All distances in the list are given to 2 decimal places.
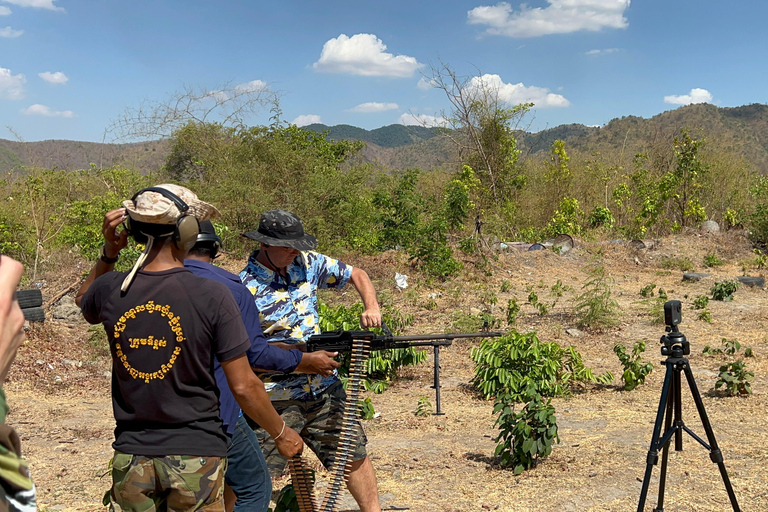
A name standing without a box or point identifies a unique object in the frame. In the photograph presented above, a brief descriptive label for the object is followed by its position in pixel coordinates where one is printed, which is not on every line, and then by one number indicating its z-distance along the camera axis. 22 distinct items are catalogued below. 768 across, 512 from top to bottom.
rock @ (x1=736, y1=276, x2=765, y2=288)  12.56
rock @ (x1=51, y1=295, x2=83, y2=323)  9.73
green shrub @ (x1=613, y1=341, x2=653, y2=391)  6.78
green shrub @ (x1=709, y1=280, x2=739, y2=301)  11.31
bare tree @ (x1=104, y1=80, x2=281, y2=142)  16.33
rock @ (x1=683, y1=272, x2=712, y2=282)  13.33
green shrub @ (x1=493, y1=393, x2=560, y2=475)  4.57
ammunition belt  3.18
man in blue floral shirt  3.22
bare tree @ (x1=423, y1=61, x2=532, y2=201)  19.50
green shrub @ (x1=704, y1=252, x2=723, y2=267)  15.48
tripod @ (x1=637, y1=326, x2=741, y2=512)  3.33
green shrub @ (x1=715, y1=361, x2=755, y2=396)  6.28
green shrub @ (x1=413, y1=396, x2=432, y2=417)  6.25
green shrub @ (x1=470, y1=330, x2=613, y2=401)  6.52
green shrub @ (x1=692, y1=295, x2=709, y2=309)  10.52
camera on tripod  3.38
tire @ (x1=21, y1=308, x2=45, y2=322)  8.81
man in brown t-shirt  2.06
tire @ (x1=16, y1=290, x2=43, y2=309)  8.87
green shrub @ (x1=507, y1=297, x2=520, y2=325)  9.68
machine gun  3.20
